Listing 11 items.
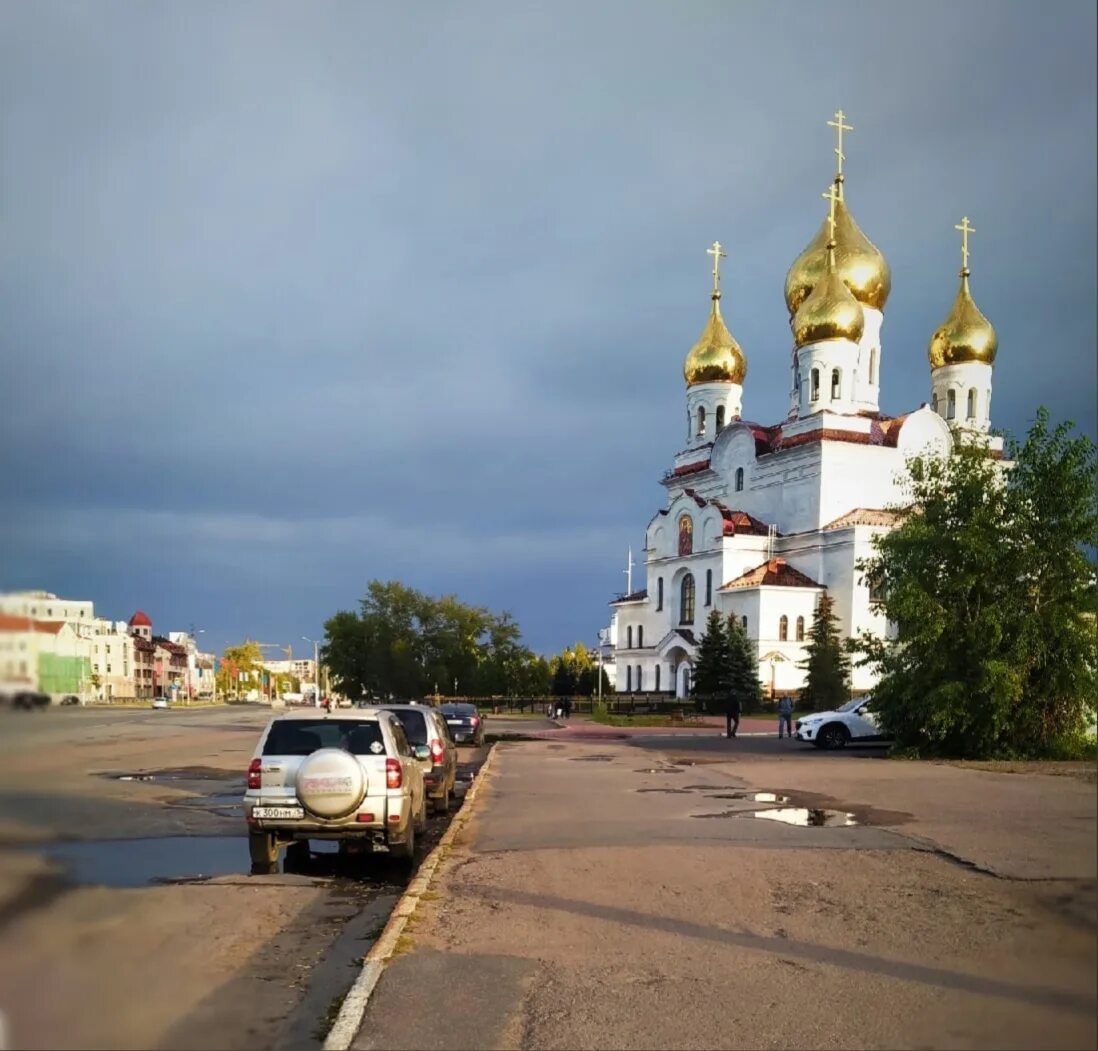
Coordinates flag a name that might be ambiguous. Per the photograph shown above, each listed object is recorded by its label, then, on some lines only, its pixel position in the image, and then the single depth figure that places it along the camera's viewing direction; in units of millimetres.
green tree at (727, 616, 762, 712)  56938
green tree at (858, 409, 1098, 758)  19422
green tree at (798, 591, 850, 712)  46909
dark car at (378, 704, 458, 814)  14742
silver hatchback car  9531
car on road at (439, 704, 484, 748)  32344
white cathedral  62312
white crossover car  27828
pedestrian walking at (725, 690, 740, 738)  36750
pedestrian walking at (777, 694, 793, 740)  35844
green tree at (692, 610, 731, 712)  57000
